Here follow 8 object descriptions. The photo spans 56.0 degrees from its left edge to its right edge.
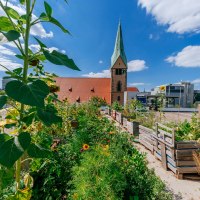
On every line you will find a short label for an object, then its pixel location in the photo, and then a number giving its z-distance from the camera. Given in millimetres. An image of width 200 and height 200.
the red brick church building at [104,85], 33719
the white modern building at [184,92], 46406
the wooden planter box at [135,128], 8930
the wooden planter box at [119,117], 12375
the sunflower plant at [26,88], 609
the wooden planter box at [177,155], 4395
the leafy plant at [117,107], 18520
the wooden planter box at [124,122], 10752
